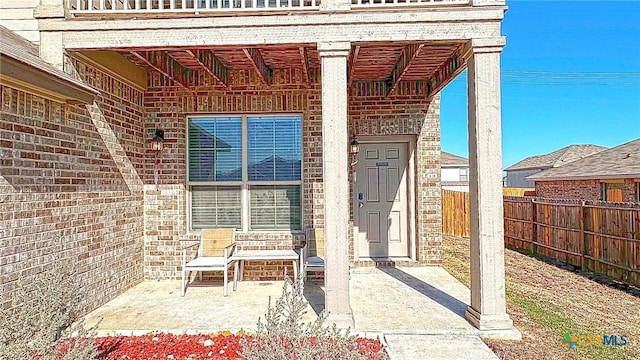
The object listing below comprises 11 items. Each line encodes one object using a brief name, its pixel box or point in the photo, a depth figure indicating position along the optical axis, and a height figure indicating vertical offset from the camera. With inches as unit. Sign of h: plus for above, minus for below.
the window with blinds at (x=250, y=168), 261.6 +17.3
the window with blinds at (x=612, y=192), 458.3 -1.1
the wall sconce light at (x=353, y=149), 280.4 +29.9
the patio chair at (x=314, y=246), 241.5 -29.5
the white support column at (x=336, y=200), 167.2 -2.1
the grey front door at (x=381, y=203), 298.8 -6.3
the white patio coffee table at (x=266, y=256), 234.5 -33.4
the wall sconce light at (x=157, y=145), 249.0 +30.4
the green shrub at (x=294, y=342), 101.3 -36.7
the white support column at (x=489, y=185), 165.5 +3.1
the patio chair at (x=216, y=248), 228.7 -30.1
